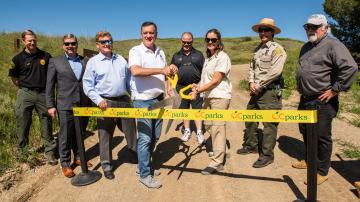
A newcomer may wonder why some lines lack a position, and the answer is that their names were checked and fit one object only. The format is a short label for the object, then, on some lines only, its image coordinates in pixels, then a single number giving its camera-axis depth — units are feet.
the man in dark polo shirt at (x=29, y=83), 17.87
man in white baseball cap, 13.88
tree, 67.15
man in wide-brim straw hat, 16.80
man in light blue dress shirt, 15.43
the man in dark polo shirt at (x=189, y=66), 20.97
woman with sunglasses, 15.61
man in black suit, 16.53
